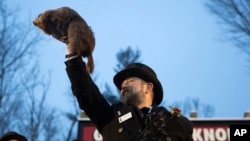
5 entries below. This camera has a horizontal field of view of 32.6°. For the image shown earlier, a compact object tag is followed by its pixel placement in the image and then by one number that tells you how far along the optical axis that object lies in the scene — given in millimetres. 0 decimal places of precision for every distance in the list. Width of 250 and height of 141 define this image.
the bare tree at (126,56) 31625
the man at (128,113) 2689
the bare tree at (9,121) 13812
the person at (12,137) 4562
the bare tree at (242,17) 10784
